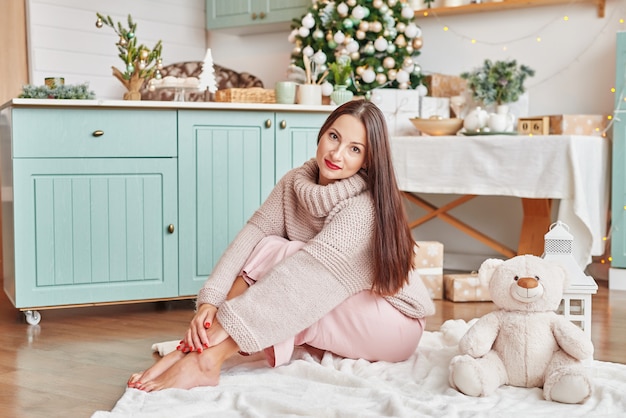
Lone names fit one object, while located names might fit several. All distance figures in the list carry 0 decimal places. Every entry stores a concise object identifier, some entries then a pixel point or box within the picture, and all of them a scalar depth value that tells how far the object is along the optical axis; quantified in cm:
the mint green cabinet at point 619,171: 373
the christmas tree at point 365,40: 412
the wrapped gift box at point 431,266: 358
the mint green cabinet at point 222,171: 322
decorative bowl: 394
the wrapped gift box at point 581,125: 390
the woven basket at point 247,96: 340
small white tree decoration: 348
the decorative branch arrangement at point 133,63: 327
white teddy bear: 203
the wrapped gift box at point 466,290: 348
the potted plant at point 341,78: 356
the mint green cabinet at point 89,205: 297
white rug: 191
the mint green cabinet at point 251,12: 475
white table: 354
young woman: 211
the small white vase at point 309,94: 346
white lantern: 231
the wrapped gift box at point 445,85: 433
